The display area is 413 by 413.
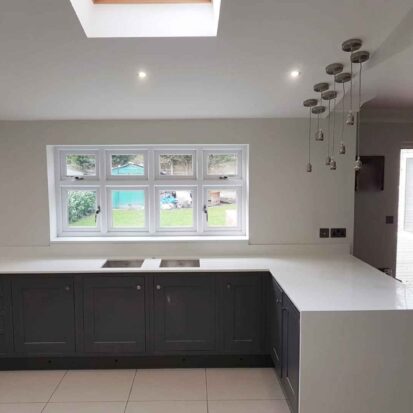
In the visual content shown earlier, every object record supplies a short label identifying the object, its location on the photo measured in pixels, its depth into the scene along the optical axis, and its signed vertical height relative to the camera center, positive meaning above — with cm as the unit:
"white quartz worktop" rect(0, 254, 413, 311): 216 -65
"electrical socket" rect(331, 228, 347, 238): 341 -40
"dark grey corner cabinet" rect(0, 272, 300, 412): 289 -103
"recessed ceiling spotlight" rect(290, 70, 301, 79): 251 +85
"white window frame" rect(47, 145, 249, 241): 354 +5
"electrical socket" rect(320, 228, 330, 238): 341 -40
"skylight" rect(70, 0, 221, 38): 213 +106
